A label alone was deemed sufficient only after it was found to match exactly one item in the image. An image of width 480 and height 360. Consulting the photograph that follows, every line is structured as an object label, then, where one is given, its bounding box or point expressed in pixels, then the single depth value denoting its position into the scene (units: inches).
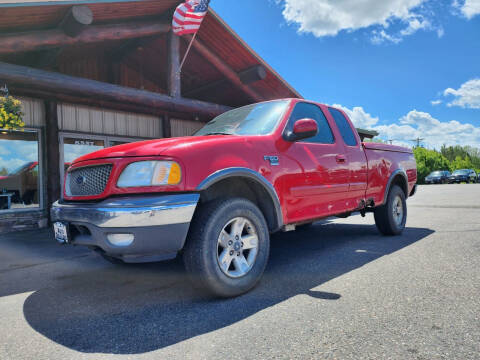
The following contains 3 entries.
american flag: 285.7
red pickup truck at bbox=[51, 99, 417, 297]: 98.0
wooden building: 244.8
